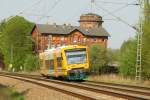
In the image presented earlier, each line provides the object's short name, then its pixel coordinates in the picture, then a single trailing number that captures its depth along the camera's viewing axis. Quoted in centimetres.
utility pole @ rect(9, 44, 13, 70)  10254
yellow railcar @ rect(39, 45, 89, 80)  3719
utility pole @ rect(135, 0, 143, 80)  3739
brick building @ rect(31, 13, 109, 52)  11962
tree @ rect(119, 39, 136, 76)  4558
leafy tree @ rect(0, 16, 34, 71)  11408
